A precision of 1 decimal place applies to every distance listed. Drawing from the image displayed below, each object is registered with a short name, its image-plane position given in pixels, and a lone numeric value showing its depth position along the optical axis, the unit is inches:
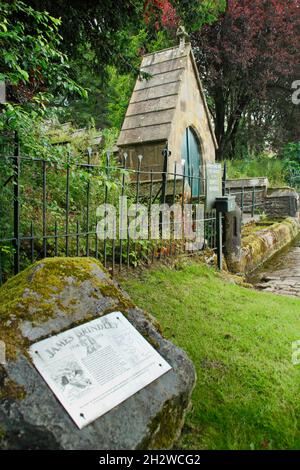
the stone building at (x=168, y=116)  301.9
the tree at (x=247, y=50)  501.0
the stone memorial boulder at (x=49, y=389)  51.8
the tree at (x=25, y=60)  98.8
